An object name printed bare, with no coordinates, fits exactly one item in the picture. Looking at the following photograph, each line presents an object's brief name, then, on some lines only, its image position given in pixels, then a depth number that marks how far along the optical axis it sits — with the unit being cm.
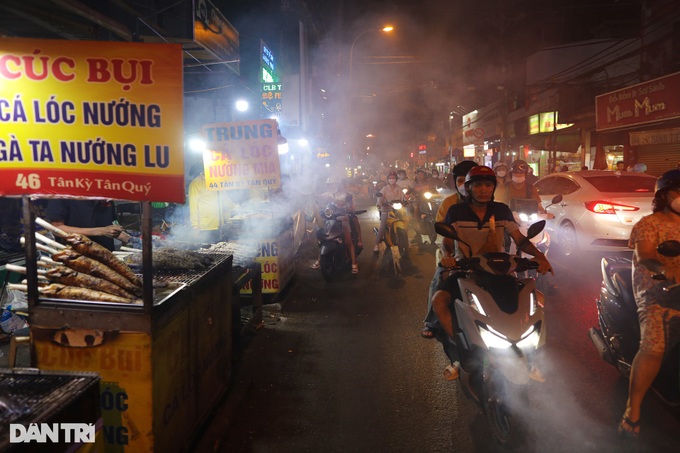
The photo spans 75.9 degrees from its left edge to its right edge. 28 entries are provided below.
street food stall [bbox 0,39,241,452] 261
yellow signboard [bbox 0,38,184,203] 261
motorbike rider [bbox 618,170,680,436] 308
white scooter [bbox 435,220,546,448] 304
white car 802
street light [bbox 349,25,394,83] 2075
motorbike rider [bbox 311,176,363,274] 873
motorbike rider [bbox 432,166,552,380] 373
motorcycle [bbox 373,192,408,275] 950
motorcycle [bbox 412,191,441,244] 1179
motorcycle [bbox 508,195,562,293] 668
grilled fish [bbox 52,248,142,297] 300
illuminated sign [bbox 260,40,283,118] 1412
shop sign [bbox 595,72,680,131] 1273
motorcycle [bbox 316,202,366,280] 828
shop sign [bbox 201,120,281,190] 659
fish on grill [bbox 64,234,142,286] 306
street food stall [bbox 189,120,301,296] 660
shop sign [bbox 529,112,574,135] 2401
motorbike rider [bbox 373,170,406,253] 954
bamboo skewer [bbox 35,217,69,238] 302
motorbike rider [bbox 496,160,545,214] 709
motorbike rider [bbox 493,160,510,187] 823
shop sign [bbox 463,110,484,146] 3422
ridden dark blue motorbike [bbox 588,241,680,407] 318
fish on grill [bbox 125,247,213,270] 386
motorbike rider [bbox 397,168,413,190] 1177
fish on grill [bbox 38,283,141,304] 288
